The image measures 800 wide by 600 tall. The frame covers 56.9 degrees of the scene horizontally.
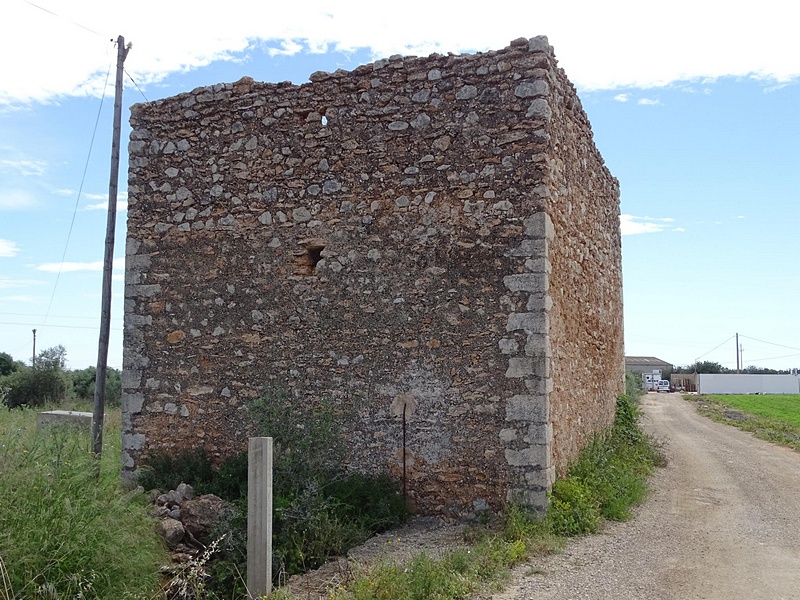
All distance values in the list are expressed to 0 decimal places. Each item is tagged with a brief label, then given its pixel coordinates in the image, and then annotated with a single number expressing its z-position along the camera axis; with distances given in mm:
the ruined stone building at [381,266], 7785
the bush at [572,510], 7367
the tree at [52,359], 23750
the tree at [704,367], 84125
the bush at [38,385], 22719
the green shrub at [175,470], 8586
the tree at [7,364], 33344
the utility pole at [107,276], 10086
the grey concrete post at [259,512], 5793
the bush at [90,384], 21016
